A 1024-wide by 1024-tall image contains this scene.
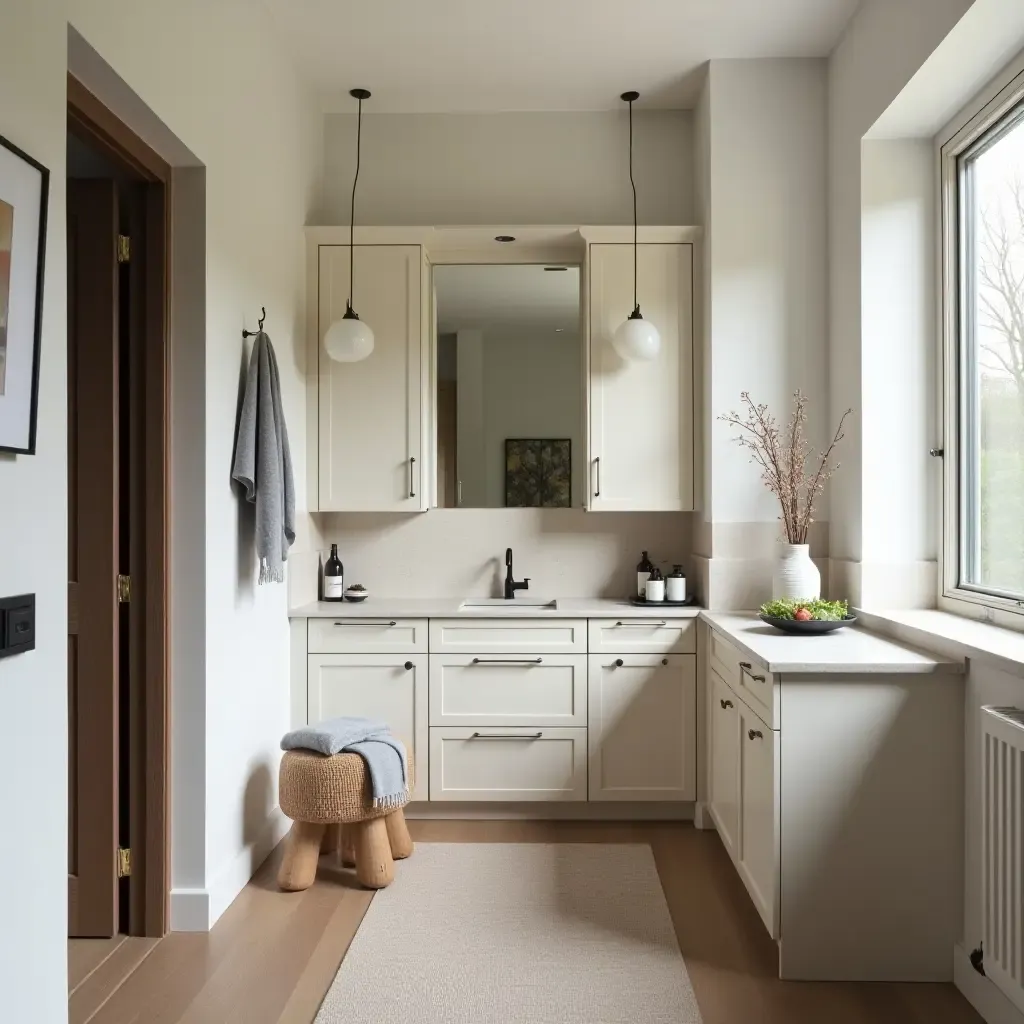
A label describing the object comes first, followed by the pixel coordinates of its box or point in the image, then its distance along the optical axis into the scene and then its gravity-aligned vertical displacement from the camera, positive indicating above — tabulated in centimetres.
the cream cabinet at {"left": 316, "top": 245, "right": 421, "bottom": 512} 369 +53
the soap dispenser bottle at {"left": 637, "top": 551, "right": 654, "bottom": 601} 373 -21
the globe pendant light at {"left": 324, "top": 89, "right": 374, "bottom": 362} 347 +70
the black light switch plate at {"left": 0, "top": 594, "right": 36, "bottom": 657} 156 -18
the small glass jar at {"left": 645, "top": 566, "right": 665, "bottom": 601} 362 -27
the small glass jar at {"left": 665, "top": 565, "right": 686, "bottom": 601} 364 -26
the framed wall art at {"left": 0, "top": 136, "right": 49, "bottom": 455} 155 +42
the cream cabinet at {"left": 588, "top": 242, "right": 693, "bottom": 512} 363 +49
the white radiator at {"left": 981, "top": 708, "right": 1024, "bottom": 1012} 189 -70
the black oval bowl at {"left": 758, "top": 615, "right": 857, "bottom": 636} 279 -32
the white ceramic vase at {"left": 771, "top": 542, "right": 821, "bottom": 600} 310 -18
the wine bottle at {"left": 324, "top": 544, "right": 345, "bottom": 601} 379 -24
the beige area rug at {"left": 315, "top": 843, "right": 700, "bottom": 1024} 219 -117
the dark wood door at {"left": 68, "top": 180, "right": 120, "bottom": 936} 252 -19
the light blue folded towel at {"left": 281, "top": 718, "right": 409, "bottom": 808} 284 -72
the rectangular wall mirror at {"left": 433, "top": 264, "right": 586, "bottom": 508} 385 +59
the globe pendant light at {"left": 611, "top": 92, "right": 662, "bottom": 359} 343 +70
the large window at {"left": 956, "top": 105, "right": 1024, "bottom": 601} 252 +48
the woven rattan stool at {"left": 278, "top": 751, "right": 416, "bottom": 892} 279 -90
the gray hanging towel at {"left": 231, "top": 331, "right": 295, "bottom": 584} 283 +20
